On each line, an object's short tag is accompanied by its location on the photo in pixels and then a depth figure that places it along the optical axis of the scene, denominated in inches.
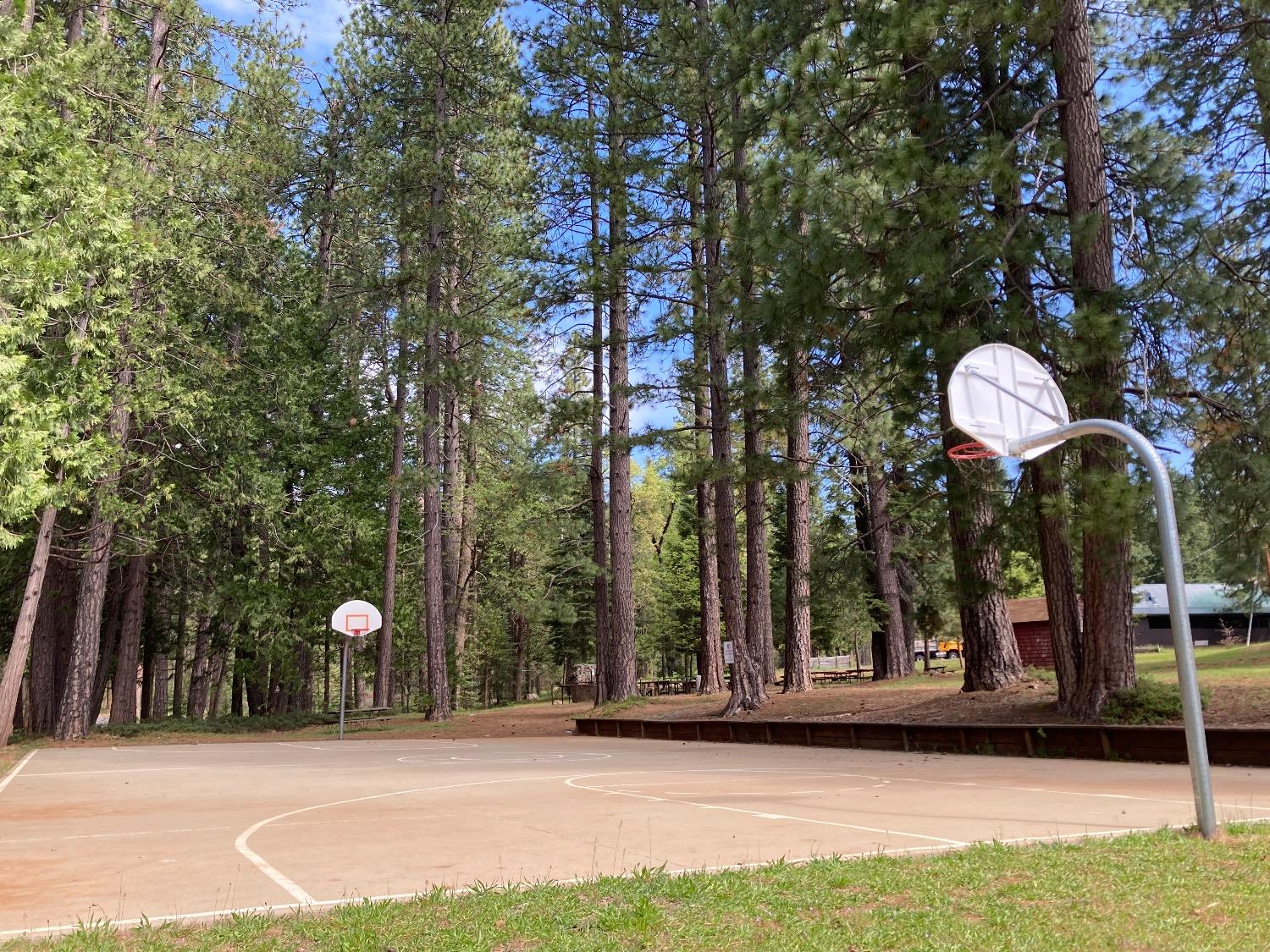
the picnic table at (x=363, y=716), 1049.5
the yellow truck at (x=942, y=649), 2171.4
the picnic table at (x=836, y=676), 1347.2
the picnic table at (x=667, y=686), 1390.3
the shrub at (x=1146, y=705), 454.3
